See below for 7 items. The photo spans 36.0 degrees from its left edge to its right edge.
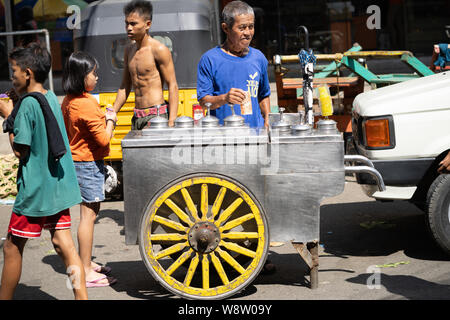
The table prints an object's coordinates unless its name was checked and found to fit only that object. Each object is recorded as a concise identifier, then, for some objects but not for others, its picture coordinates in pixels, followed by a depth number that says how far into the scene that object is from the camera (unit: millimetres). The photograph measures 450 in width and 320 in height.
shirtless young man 5988
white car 5234
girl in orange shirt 4867
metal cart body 4422
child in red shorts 4016
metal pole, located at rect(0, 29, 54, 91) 10830
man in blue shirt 5078
